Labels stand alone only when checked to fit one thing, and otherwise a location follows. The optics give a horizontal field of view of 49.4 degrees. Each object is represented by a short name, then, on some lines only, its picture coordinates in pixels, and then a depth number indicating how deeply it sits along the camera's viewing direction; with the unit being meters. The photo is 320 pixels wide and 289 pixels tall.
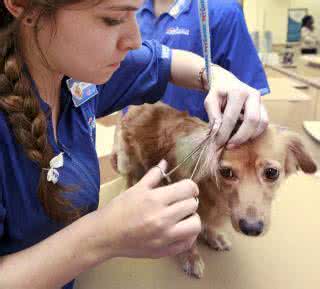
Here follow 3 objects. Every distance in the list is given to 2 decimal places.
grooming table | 0.66
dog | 0.66
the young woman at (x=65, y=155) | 0.44
